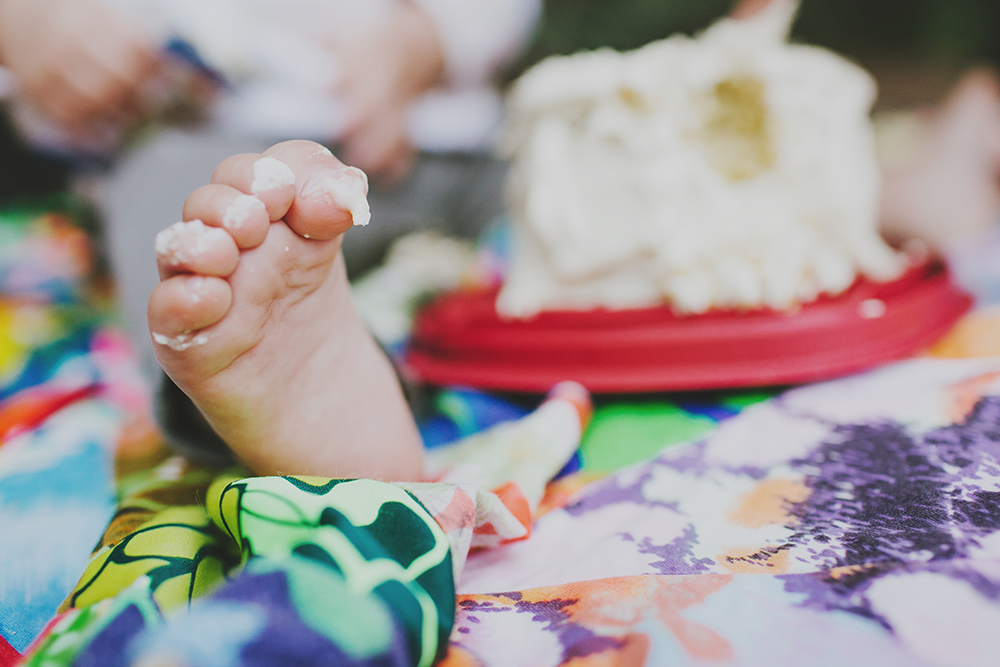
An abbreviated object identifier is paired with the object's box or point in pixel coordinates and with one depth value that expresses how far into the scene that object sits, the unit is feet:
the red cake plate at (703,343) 1.68
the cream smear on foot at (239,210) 0.91
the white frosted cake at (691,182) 1.82
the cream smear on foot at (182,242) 0.88
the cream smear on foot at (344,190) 0.96
